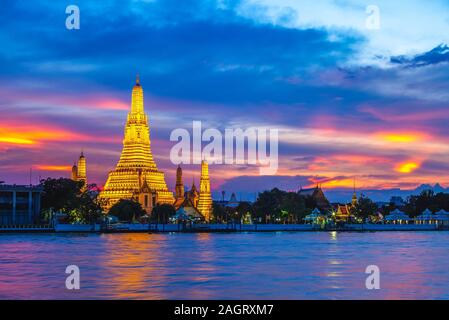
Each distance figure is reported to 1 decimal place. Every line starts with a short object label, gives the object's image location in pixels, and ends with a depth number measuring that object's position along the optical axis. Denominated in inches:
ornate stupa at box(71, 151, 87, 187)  6678.2
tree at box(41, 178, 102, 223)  4709.6
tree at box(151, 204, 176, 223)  5556.1
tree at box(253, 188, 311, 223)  5674.2
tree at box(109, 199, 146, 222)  5319.9
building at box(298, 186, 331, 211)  7401.6
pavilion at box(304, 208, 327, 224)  6067.9
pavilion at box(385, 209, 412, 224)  6363.2
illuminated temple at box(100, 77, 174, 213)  6018.7
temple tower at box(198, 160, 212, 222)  7017.7
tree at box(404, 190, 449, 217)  6525.6
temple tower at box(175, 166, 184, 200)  6998.0
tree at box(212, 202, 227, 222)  6545.3
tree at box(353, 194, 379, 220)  6215.6
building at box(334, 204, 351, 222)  6796.3
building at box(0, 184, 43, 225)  4507.1
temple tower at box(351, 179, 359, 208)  6579.2
